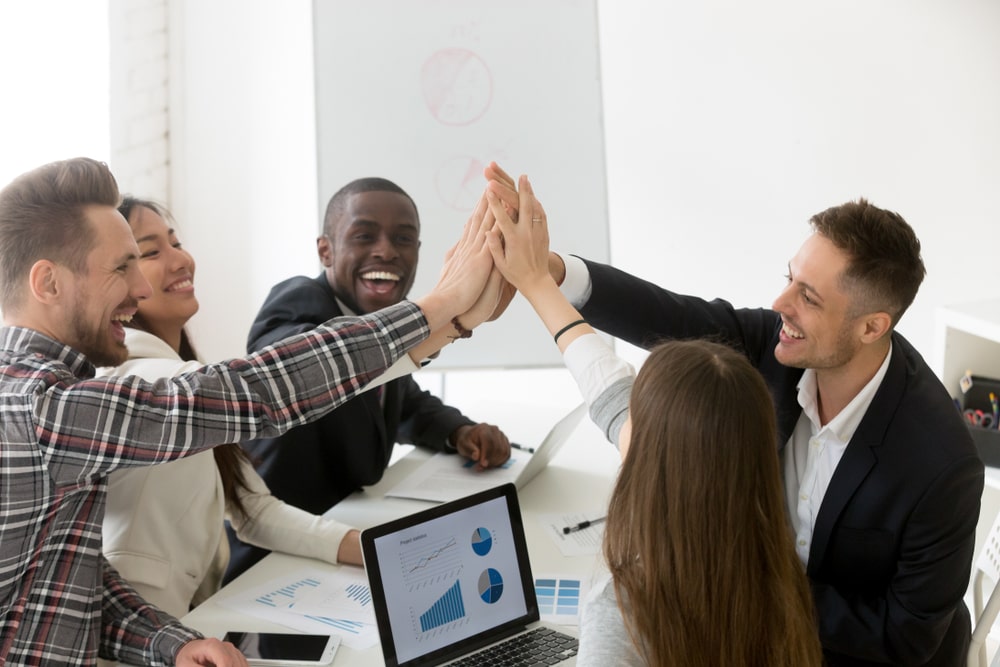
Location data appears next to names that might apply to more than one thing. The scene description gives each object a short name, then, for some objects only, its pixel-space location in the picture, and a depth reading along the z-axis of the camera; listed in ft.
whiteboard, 10.52
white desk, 5.10
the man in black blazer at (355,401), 6.98
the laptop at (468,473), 6.86
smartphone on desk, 4.66
